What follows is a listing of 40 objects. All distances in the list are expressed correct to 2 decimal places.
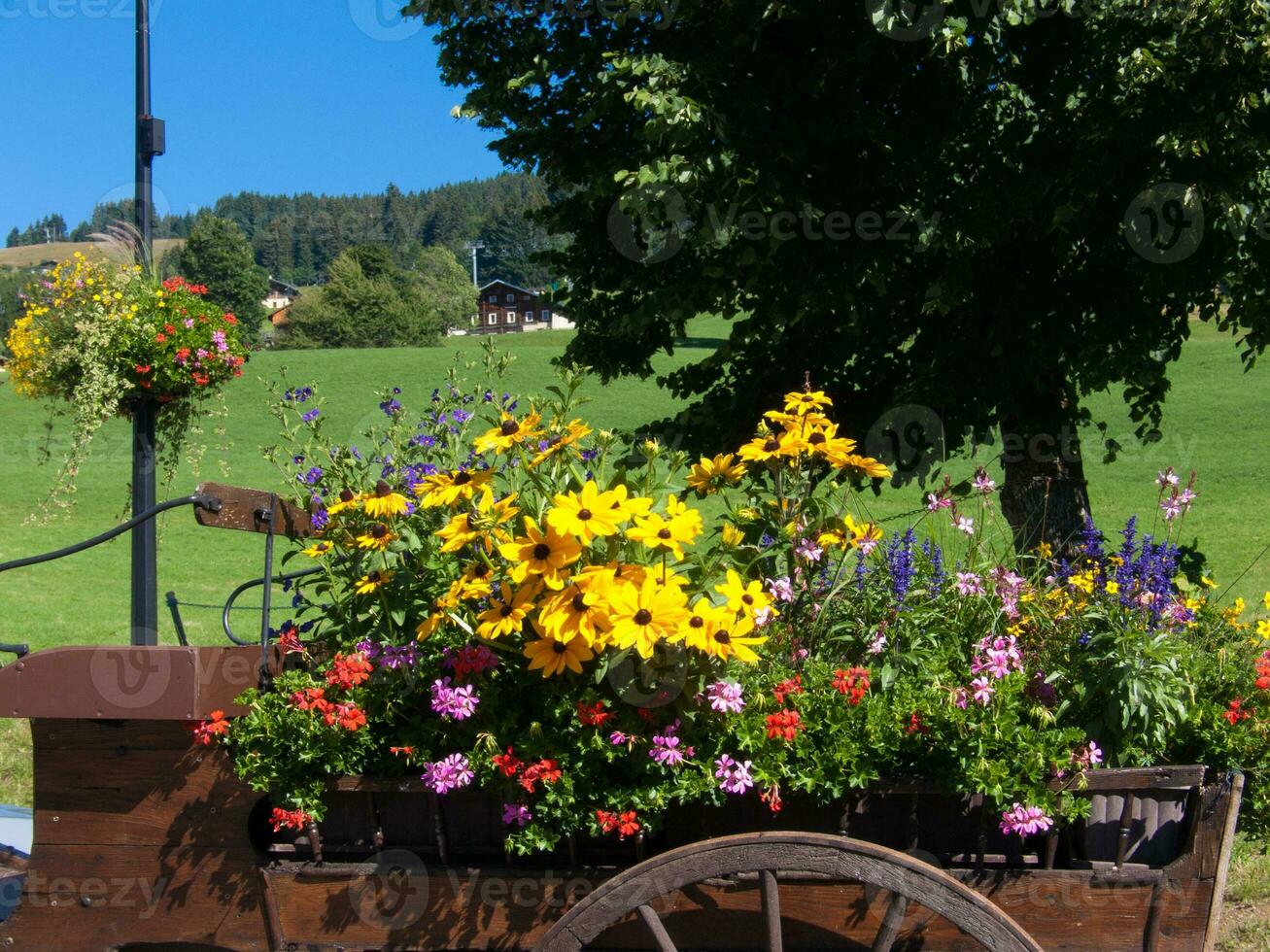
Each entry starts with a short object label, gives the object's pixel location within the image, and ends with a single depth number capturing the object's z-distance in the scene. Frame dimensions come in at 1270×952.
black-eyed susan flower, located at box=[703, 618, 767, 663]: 2.21
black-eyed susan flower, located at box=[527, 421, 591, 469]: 2.58
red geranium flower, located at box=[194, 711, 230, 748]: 2.43
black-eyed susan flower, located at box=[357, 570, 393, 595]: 2.54
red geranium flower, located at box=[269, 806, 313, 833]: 2.40
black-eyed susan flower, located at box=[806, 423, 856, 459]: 2.69
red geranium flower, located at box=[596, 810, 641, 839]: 2.29
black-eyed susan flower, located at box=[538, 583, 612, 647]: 2.20
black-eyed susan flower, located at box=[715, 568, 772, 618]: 2.27
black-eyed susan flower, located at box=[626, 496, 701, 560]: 2.22
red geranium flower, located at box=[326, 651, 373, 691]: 2.48
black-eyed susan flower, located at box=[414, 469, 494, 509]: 2.45
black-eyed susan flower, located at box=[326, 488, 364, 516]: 2.67
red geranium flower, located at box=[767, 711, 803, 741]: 2.31
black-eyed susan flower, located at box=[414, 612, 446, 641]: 2.39
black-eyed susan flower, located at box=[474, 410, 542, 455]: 2.47
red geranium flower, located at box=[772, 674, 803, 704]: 2.42
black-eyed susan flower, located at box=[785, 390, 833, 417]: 2.72
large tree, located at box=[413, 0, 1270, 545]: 5.44
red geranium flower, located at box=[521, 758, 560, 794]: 2.30
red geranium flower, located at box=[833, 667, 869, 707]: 2.42
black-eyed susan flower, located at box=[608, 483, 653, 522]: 2.24
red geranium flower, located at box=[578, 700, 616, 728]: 2.33
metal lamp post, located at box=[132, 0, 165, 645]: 5.89
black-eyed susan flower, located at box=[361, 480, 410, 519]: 2.56
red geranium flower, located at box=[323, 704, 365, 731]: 2.40
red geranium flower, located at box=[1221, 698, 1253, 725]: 2.50
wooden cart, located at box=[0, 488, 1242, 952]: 2.32
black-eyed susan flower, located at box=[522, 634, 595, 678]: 2.30
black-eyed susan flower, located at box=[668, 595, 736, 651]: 2.19
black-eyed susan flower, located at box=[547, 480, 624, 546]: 2.20
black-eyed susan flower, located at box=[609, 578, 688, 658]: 2.16
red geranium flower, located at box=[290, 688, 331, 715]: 2.44
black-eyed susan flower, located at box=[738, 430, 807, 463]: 2.67
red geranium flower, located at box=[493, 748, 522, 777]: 2.33
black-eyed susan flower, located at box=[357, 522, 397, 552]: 2.58
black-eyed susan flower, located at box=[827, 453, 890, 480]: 2.69
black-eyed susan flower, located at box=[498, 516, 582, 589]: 2.24
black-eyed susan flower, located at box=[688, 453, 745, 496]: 2.76
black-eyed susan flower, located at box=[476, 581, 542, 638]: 2.28
